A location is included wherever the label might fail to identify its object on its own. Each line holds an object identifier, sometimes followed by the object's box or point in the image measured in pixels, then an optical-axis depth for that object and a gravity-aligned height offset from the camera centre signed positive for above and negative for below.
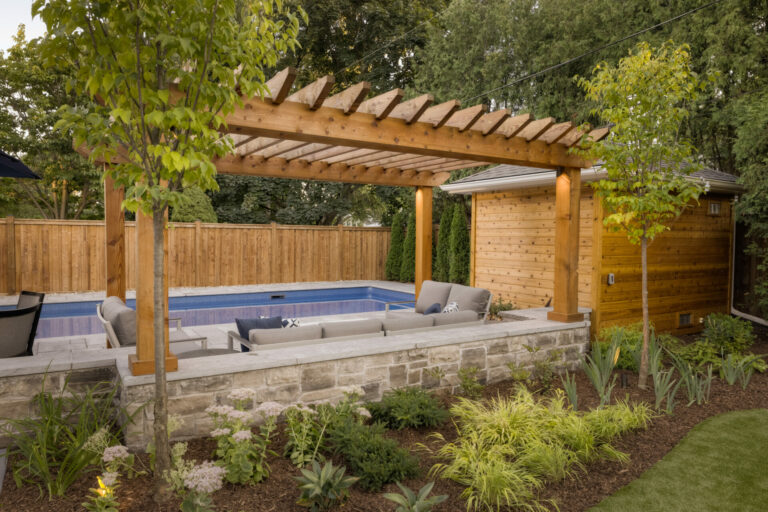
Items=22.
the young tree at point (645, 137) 4.85 +1.06
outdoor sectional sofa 4.35 -0.85
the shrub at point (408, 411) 3.89 -1.33
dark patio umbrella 4.42 +0.63
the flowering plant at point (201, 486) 2.53 -1.27
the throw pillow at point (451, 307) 6.76 -0.89
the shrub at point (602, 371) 4.64 -1.27
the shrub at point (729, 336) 6.14 -1.14
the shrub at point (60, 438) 2.92 -1.26
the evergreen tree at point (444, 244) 14.24 -0.08
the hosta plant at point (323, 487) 2.73 -1.36
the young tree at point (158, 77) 2.39 +0.82
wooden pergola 3.68 +0.97
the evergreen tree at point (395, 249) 15.73 -0.26
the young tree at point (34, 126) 13.66 +3.05
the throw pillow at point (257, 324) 4.87 -0.82
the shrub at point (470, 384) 4.64 -1.32
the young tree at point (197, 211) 13.92 +0.78
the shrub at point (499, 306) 7.45 -1.01
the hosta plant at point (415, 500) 2.57 -1.34
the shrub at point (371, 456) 3.03 -1.35
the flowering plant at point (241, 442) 2.99 -1.26
